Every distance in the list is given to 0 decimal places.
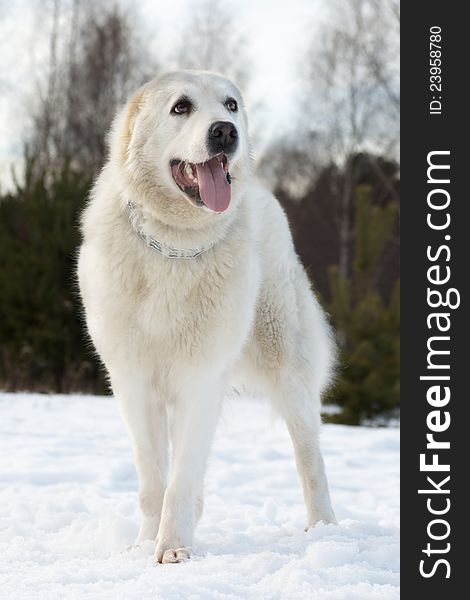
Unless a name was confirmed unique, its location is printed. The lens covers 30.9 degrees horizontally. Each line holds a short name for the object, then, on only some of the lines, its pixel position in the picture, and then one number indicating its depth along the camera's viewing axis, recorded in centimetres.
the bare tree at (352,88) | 1544
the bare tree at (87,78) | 1634
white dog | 307
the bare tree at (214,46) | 1681
